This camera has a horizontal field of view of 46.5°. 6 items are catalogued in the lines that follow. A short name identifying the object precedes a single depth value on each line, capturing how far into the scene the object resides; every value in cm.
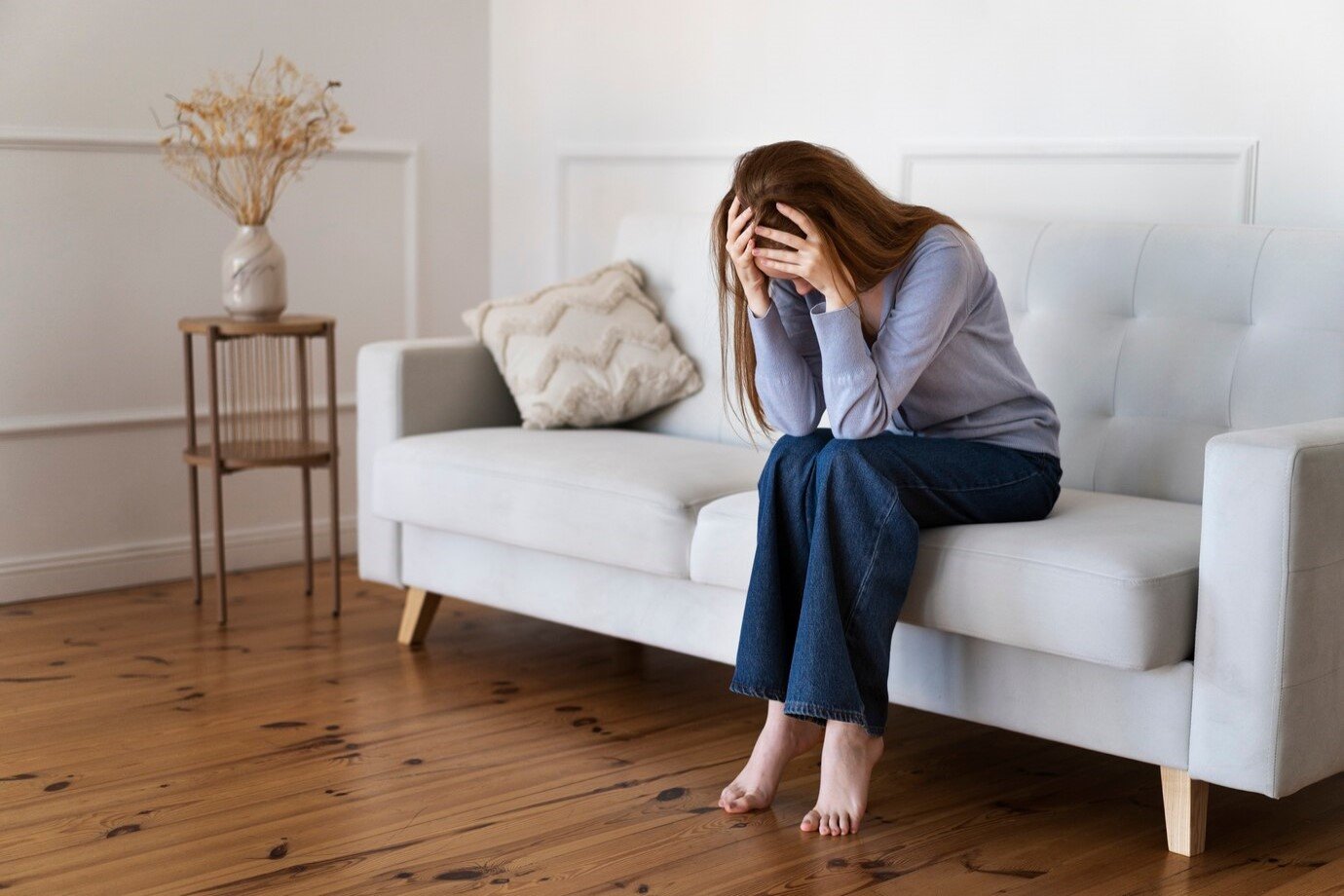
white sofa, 207
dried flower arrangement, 355
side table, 348
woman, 223
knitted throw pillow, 326
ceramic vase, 350
